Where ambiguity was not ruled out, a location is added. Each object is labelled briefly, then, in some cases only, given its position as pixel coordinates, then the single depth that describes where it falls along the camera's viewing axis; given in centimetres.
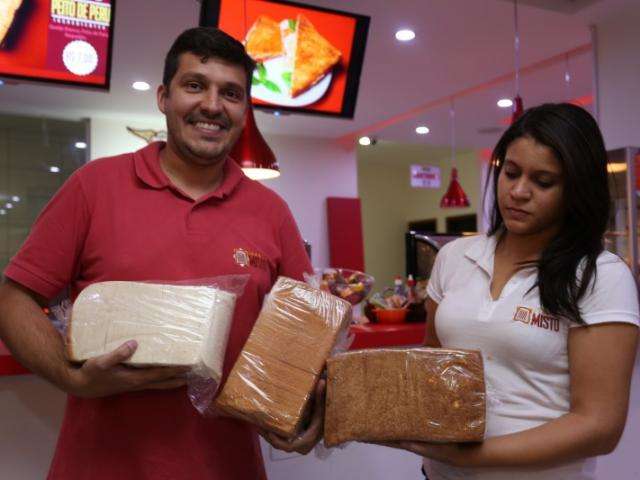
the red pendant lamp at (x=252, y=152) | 278
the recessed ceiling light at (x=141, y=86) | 596
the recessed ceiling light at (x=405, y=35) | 468
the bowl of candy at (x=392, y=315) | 282
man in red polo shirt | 136
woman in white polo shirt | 123
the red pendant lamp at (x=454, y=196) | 756
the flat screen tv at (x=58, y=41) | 327
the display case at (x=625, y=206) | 324
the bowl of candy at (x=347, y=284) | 269
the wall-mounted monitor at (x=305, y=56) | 337
